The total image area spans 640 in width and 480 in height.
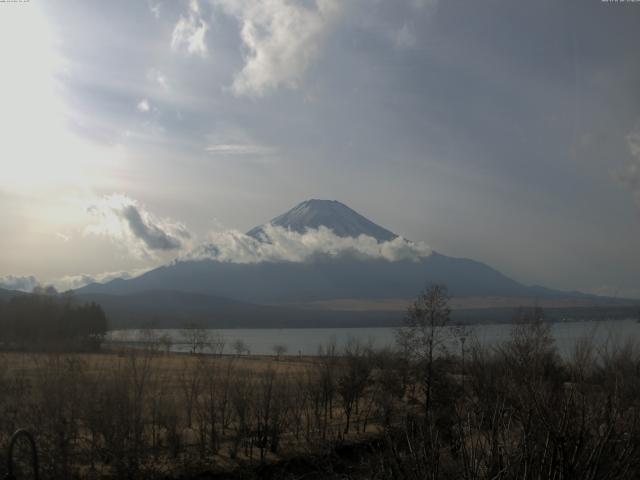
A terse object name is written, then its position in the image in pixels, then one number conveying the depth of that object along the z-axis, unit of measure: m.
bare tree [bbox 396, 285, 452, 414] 28.62
